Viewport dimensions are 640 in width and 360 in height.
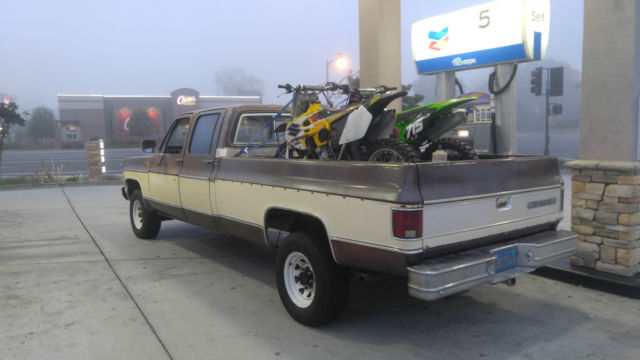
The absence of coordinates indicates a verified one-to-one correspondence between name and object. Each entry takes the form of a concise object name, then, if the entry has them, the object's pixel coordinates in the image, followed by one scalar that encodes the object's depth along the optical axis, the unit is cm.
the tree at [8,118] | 1667
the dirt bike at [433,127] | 479
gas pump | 739
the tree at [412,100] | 2642
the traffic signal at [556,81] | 2272
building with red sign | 6128
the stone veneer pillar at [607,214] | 474
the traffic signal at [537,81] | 2181
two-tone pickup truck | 316
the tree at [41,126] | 7756
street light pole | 2149
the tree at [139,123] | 6188
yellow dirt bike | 433
